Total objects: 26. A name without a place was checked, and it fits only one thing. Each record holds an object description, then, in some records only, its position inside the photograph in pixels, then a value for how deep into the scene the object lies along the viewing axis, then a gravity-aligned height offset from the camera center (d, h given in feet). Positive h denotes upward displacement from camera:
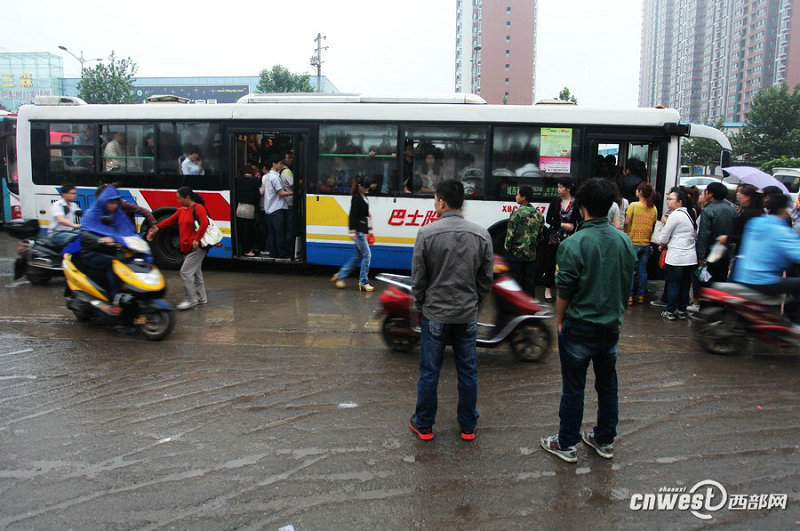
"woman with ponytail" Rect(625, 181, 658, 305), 26.71 -1.15
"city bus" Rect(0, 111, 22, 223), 50.26 +1.67
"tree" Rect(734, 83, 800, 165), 157.99 +17.78
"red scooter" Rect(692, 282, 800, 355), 19.54 -4.14
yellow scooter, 21.36 -3.95
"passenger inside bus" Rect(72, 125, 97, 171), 36.01 +2.12
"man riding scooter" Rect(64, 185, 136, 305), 21.90 -1.93
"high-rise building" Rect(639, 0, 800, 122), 372.91 +103.86
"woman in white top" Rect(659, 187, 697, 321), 24.59 -2.31
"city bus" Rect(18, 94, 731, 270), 31.07 +2.06
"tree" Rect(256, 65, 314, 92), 178.60 +31.65
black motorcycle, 29.63 -3.69
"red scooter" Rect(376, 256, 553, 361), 19.25 -4.12
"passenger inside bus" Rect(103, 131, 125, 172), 35.50 +1.83
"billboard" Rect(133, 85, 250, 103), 369.71 +58.31
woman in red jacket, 24.75 -1.74
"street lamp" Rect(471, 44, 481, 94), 359.46 +74.97
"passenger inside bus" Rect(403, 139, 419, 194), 32.30 +1.09
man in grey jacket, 13.19 -2.27
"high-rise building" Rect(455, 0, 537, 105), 341.82 +80.17
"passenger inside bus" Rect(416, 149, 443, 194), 32.14 +0.94
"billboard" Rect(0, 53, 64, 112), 289.74 +52.81
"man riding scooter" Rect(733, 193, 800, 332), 18.72 -1.75
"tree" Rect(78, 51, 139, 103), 146.20 +24.34
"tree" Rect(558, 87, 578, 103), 167.43 +27.25
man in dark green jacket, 11.88 -2.07
